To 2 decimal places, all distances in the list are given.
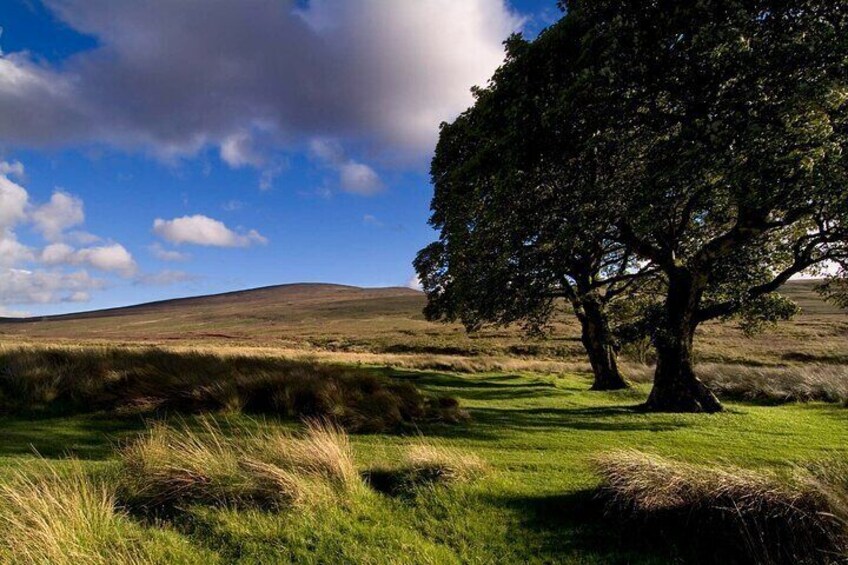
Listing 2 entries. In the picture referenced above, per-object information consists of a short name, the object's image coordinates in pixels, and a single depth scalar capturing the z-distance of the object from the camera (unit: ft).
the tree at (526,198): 44.93
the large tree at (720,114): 34.47
